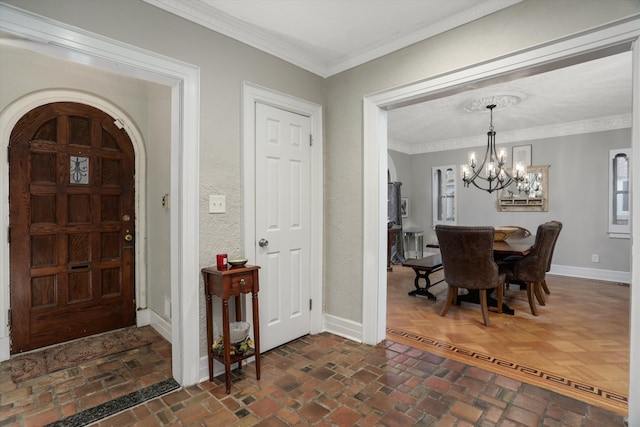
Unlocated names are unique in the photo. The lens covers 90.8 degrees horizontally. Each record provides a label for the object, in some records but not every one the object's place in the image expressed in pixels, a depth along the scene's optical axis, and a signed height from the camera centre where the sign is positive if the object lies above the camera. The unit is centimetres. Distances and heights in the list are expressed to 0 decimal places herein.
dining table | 368 -55
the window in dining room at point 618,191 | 505 +30
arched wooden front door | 256 -13
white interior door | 262 -11
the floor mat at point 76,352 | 235 -118
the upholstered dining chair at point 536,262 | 349 -60
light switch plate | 229 +5
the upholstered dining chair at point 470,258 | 315 -51
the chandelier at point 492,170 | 421 +56
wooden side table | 209 -56
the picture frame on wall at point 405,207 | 726 +7
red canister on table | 219 -36
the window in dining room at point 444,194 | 684 +35
